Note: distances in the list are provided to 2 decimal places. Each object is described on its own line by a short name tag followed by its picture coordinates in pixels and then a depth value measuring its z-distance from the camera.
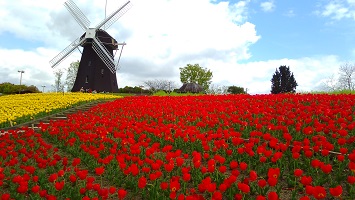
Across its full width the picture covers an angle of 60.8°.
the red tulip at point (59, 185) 4.95
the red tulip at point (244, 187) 4.10
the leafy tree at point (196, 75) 71.94
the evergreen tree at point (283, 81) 58.50
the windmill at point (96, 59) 40.34
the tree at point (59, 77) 78.94
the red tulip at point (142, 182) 4.67
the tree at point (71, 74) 74.44
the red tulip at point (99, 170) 5.28
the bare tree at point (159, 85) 70.31
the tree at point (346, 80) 50.00
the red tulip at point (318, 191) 3.79
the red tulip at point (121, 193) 4.42
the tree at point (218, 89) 68.51
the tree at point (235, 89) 66.53
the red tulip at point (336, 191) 3.77
